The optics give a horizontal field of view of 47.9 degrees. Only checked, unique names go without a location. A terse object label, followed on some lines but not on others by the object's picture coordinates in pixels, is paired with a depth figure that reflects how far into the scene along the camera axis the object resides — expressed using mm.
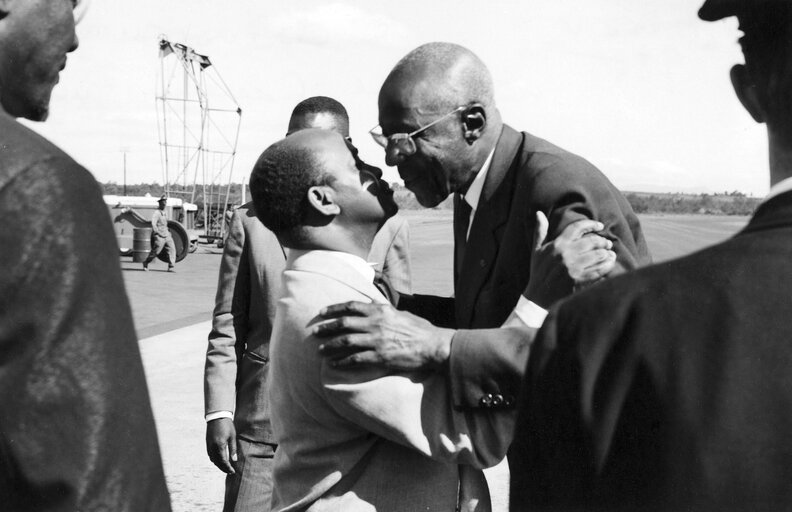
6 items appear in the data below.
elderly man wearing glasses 1880
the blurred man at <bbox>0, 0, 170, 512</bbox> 1074
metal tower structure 28156
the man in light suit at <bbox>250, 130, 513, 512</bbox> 1886
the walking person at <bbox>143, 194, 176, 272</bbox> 20578
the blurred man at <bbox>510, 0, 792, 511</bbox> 910
